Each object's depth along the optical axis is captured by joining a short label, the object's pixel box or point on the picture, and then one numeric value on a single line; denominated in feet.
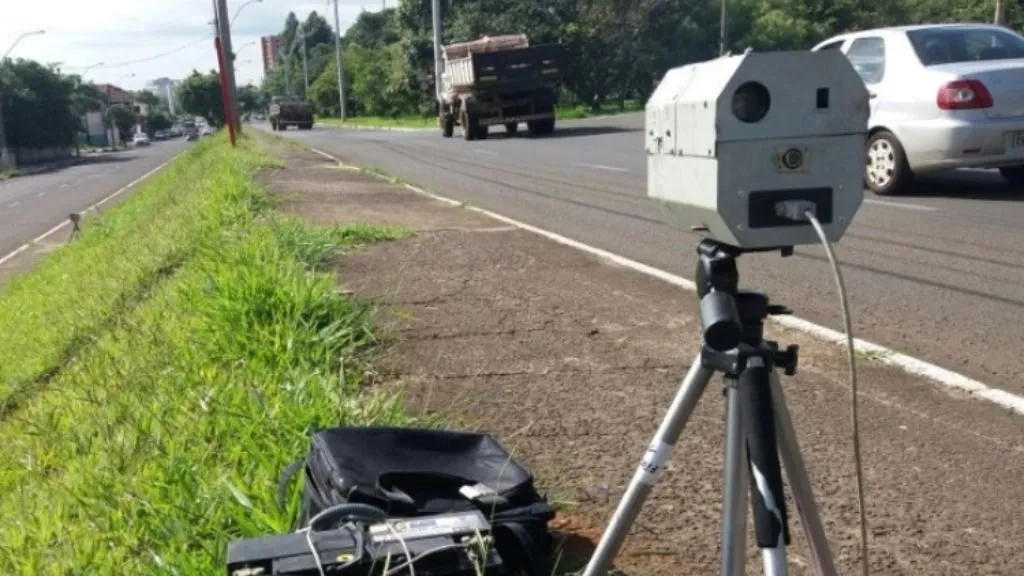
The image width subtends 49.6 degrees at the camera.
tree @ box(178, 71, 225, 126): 320.50
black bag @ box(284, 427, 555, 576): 8.03
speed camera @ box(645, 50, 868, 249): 5.75
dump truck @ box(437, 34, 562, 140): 85.46
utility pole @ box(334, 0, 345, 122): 227.61
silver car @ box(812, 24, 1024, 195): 29.40
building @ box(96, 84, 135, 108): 416.26
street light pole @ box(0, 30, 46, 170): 186.38
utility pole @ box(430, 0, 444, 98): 101.45
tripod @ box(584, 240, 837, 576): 5.52
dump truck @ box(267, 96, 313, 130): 184.24
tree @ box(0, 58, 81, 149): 203.82
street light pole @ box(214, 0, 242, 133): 78.39
